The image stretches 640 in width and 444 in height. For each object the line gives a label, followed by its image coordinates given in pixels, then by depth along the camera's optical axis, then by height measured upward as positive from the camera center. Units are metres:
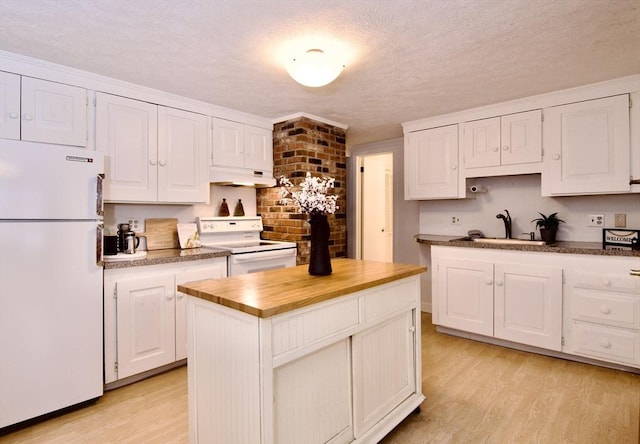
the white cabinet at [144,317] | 2.38 -0.68
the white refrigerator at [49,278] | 1.93 -0.33
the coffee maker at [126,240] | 2.77 -0.14
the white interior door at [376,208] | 4.89 +0.20
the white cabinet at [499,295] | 2.85 -0.64
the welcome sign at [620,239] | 2.61 -0.13
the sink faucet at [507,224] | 3.46 -0.02
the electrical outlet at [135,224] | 3.01 -0.02
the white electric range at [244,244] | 3.05 -0.22
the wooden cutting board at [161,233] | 3.10 -0.10
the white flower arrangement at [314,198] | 1.83 +0.13
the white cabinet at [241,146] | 3.33 +0.76
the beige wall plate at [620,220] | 2.95 +0.02
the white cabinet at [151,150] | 2.64 +0.59
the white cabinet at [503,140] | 3.06 +0.75
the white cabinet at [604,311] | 2.52 -0.67
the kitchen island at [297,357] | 1.34 -0.59
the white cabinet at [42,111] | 2.21 +0.74
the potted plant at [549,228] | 3.13 -0.05
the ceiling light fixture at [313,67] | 2.09 +0.93
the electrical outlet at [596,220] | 3.04 +0.02
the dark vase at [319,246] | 1.87 -0.13
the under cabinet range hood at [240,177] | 3.28 +0.44
